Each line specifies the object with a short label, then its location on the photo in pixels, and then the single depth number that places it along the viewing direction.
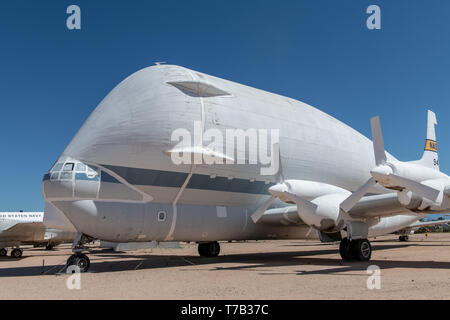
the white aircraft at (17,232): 27.33
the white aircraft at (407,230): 39.50
